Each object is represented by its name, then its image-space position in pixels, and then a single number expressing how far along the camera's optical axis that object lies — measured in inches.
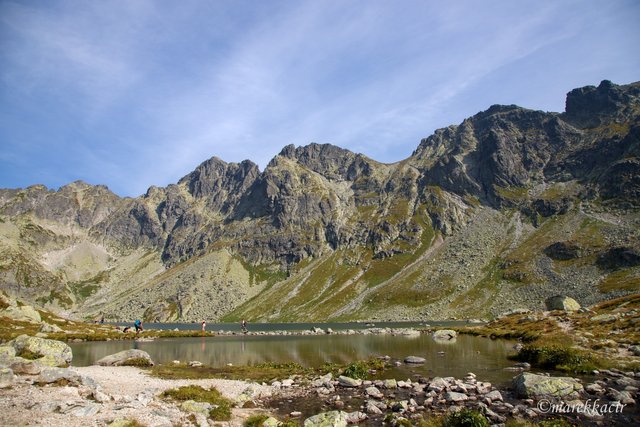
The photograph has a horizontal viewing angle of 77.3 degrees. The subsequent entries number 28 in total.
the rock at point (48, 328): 3058.6
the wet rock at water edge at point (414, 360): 1753.2
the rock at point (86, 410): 753.0
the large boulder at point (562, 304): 3459.6
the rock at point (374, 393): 1133.9
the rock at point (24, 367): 1071.4
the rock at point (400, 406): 977.5
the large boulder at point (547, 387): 1020.5
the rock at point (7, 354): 1095.6
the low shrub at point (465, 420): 751.1
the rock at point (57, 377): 1003.0
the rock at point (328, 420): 844.2
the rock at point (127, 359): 1792.6
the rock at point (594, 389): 1043.3
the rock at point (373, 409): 973.8
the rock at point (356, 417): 900.1
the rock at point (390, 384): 1245.1
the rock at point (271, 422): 815.1
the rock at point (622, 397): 946.9
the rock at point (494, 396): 1022.6
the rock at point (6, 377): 916.6
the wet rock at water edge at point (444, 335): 3006.9
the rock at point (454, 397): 1043.9
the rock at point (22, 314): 3250.0
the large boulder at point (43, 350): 1400.1
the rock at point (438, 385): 1169.0
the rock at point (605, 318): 2100.1
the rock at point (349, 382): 1294.3
